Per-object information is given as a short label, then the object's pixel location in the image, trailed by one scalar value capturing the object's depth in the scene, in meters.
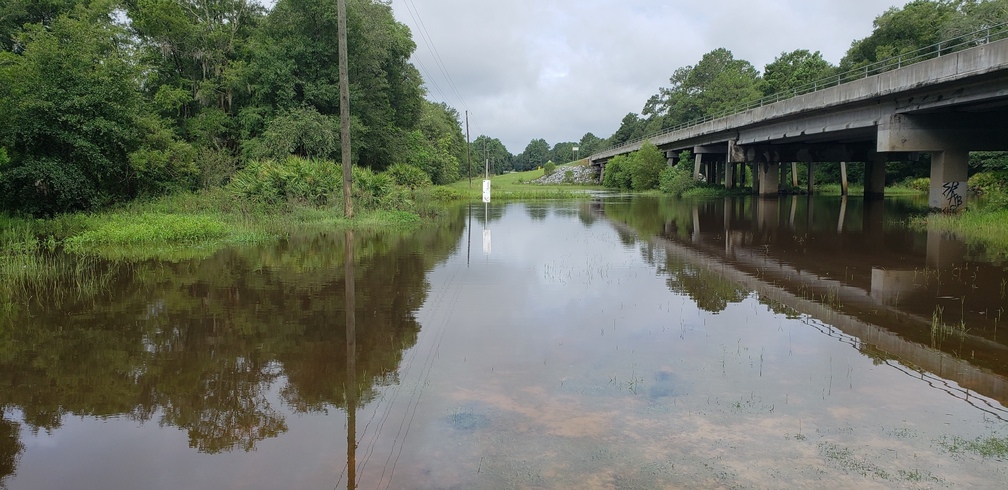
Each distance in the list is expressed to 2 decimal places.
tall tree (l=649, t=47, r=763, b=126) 90.69
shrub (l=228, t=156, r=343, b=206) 27.11
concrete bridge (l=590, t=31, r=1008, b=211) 22.11
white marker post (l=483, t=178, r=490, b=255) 19.41
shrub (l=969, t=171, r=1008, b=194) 27.17
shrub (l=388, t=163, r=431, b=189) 41.22
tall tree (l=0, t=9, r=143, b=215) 20.84
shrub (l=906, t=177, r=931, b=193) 63.06
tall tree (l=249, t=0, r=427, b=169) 36.91
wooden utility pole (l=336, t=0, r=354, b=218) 24.28
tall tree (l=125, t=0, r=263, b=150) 36.34
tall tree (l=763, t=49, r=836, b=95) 74.94
